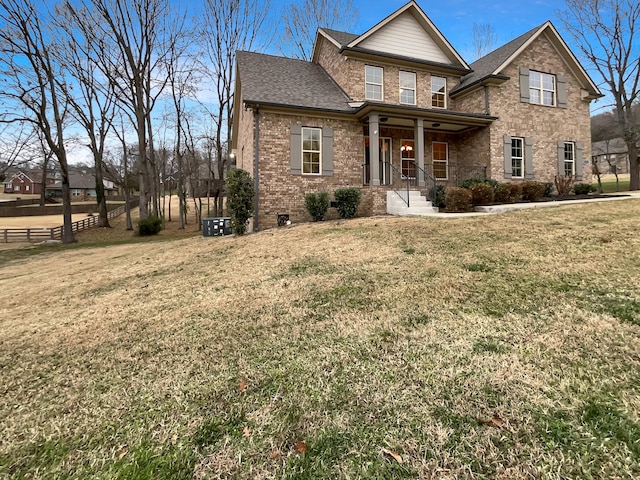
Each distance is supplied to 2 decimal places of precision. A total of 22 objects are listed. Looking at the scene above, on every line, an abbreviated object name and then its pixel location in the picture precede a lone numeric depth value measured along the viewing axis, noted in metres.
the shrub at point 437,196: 11.80
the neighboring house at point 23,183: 64.25
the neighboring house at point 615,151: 43.16
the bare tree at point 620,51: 18.84
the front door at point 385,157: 13.85
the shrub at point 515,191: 11.51
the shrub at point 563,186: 12.79
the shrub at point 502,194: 11.38
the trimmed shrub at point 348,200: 11.36
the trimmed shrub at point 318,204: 11.33
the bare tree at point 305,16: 21.98
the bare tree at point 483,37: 26.11
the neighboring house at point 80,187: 60.47
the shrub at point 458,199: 10.69
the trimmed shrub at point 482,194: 11.06
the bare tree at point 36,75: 15.61
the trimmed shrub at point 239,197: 10.55
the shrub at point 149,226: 19.48
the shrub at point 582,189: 13.80
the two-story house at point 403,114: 11.87
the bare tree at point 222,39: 20.58
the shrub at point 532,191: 11.74
